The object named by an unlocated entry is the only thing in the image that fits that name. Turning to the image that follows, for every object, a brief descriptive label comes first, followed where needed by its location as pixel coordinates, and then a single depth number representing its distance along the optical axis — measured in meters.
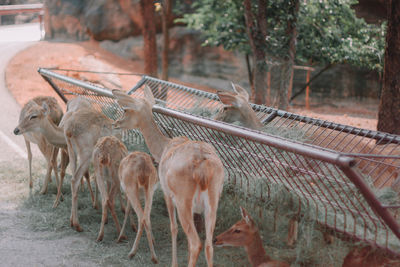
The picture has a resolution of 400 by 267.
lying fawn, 3.86
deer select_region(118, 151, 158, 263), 4.35
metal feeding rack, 2.85
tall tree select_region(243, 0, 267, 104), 8.78
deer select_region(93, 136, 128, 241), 4.85
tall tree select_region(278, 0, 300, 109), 9.02
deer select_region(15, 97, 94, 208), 5.88
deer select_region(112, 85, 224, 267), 3.43
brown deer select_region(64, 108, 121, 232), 5.27
